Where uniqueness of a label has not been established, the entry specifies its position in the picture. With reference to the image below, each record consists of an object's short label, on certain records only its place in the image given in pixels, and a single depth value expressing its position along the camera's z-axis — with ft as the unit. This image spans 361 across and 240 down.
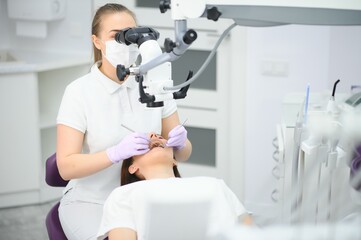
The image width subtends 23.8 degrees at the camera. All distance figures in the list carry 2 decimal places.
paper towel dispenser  14.18
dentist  8.83
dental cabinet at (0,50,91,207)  13.41
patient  7.84
